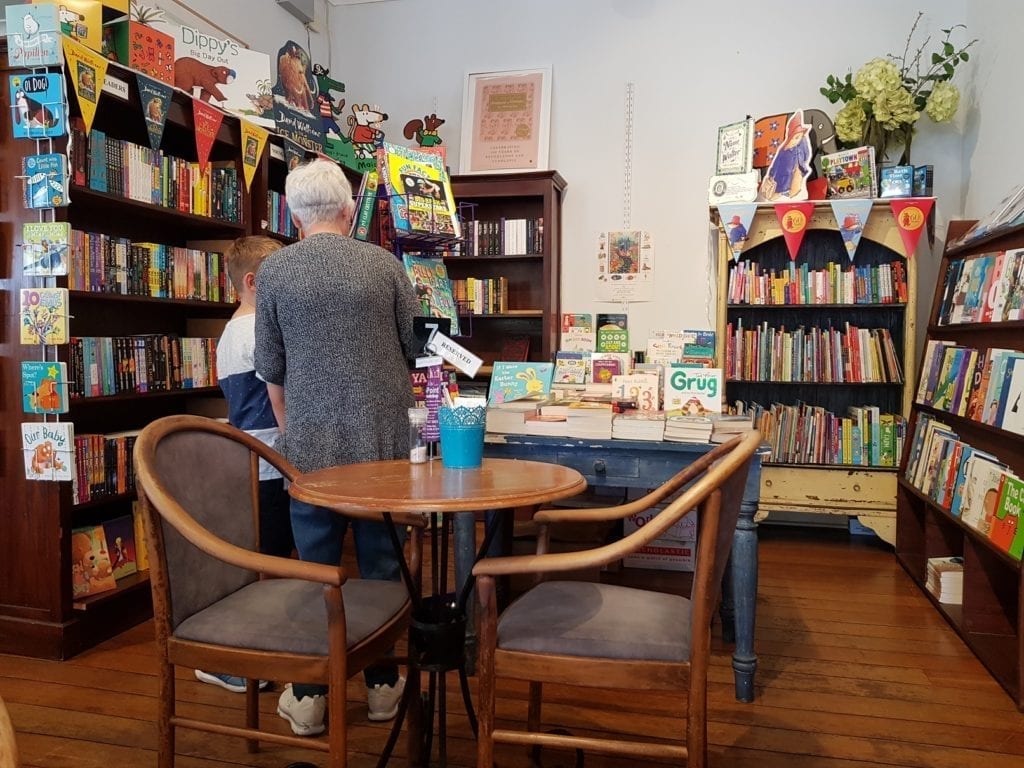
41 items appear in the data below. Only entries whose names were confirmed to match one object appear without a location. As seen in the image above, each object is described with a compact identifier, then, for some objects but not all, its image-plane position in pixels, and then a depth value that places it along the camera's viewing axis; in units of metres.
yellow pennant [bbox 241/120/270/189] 3.39
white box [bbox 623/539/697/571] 3.44
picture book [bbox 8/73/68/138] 2.45
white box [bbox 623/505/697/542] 3.27
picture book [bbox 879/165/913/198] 3.79
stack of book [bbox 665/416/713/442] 2.31
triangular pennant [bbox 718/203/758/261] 3.91
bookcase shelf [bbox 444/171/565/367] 4.41
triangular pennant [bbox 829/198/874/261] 3.78
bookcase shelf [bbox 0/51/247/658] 2.55
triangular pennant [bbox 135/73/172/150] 2.81
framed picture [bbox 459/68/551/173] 4.66
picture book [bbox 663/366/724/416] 2.48
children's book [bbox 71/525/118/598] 2.68
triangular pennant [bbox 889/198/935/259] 3.75
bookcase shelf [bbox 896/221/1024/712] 2.53
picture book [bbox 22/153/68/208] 2.47
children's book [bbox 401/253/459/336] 2.67
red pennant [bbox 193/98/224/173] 3.08
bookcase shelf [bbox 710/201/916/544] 3.87
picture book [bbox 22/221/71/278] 2.49
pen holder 1.74
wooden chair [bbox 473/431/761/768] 1.37
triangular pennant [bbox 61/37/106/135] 2.47
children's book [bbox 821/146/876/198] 3.84
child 2.34
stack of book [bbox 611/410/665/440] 2.34
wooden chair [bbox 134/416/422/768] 1.40
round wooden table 1.39
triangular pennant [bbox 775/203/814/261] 3.85
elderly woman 1.89
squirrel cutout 4.63
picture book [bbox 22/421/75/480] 2.51
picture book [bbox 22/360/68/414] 2.50
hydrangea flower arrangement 3.76
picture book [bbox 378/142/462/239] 2.58
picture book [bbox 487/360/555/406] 2.65
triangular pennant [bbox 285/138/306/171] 3.67
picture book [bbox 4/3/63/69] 2.41
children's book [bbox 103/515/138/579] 2.87
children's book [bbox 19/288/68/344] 2.48
